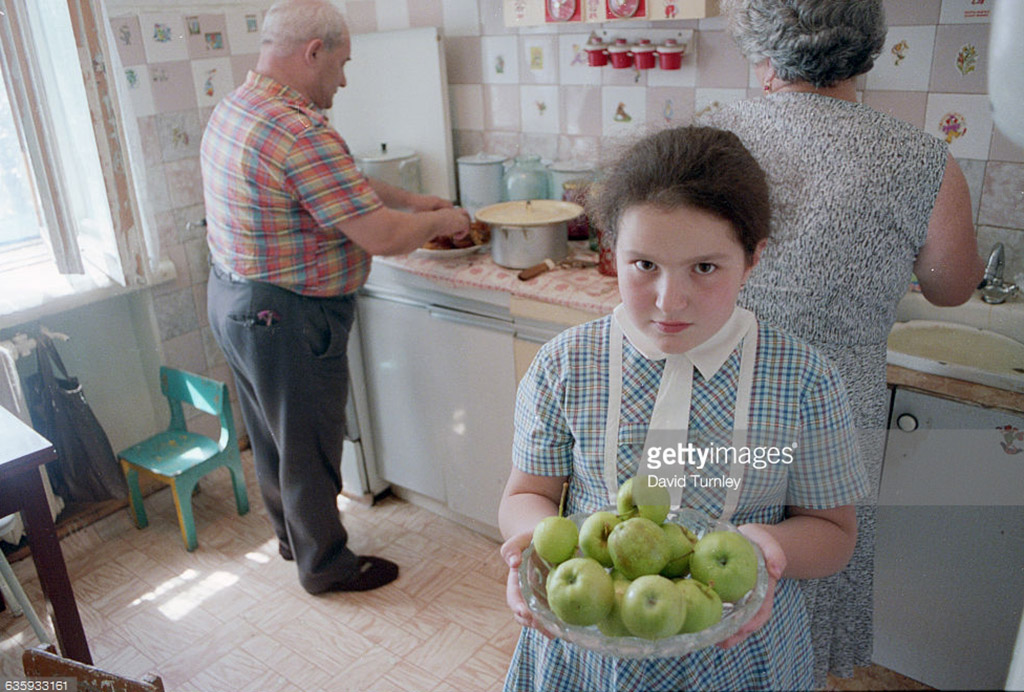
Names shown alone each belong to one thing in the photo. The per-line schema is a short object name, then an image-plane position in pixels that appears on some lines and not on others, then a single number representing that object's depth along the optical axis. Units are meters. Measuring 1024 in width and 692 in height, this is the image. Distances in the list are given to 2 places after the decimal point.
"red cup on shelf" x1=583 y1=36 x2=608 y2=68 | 2.23
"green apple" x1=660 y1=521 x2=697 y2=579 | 0.81
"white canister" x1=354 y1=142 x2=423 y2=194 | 2.52
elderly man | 1.86
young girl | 0.86
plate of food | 2.22
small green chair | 2.38
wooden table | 1.51
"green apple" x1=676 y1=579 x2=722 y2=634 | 0.75
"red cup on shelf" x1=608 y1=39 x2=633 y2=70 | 2.19
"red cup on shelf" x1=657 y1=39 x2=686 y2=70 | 2.08
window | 2.06
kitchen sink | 1.58
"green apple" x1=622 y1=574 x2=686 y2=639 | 0.73
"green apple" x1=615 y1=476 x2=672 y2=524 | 0.84
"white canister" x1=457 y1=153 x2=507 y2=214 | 2.45
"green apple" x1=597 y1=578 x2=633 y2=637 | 0.77
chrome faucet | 1.74
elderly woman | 1.21
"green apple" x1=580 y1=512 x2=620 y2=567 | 0.82
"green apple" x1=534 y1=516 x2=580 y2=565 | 0.83
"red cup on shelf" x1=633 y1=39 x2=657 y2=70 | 2.13
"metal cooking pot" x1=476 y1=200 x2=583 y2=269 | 2.06
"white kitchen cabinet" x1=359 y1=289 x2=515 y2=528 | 2.15
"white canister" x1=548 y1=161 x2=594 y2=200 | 2.32
